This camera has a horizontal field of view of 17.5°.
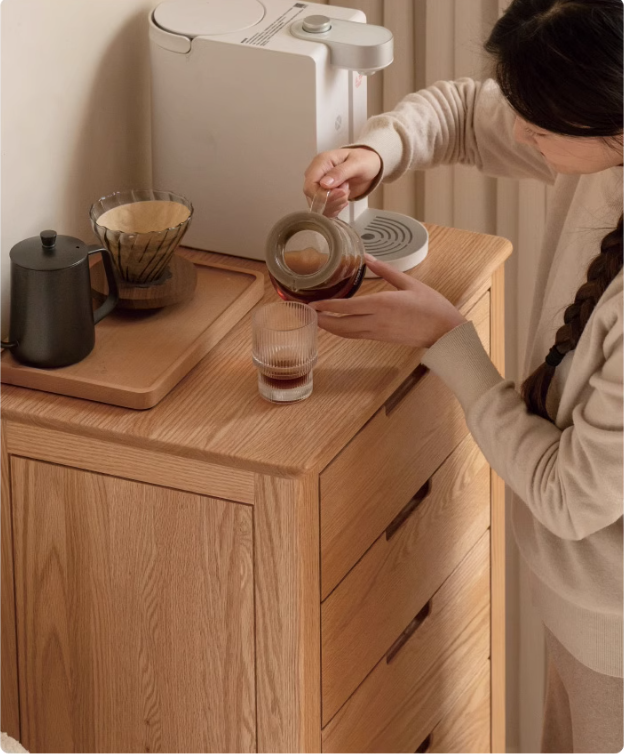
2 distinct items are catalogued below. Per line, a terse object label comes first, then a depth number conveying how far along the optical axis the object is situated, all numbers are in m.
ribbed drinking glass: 2.16
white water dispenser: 2.32
